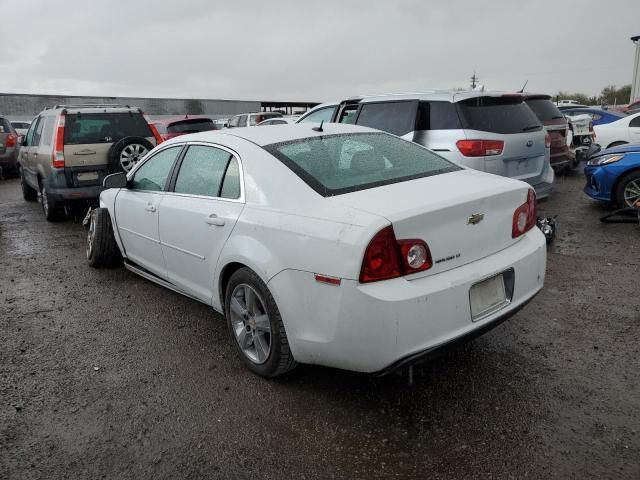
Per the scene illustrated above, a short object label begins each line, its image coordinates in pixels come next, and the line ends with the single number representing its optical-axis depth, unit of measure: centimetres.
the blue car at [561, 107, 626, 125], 1262
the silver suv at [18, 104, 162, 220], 783
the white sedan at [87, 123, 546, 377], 256
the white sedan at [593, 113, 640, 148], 1069
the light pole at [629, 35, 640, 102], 3653
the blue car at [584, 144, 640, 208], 701
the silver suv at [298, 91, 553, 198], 617
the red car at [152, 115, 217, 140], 1559
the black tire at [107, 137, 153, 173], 782
